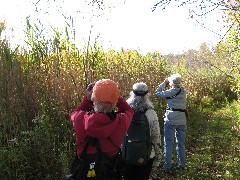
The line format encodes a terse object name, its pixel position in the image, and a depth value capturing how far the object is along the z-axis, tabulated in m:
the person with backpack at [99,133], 2.35
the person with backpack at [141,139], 3.10
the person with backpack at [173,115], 4.88
